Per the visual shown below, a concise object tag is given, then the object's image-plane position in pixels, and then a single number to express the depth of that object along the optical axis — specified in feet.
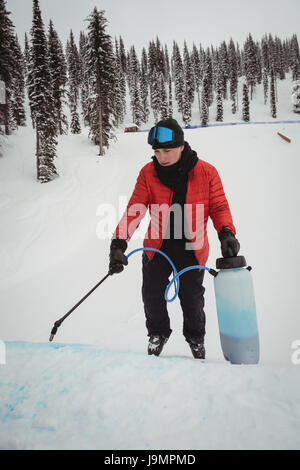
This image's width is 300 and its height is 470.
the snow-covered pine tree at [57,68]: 77.00
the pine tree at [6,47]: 53.21
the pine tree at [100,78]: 58.08
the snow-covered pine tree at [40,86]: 50.16
